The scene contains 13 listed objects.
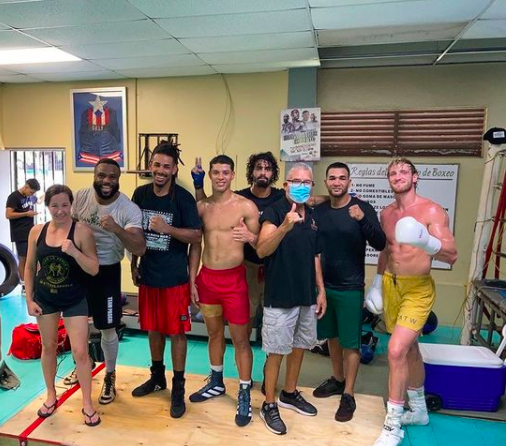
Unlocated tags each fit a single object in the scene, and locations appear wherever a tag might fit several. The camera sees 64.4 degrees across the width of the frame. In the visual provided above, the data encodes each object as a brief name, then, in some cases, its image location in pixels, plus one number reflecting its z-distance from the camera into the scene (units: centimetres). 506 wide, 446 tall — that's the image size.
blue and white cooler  302
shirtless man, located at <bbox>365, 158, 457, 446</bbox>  252
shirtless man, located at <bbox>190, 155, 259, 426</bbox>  271
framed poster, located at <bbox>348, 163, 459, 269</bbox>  480
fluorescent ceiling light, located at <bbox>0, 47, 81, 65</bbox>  435
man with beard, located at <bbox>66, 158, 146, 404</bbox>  266
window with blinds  471
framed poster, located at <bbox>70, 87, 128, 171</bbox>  554
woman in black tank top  244
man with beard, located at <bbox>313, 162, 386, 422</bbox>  270
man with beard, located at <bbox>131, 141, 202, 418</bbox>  271
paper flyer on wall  497
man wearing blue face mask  247
